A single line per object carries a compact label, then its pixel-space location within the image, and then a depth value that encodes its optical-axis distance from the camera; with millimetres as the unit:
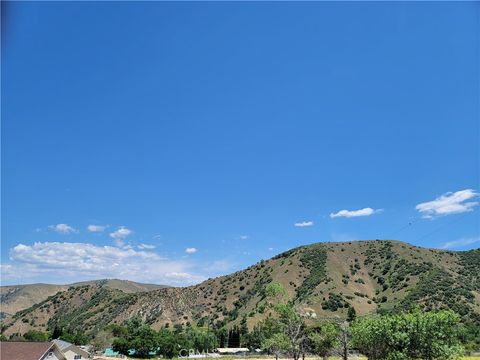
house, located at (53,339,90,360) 72688
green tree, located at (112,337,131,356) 86812
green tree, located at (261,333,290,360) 41747
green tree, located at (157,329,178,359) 83938
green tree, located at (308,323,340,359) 65750
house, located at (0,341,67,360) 40031
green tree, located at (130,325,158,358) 84375
